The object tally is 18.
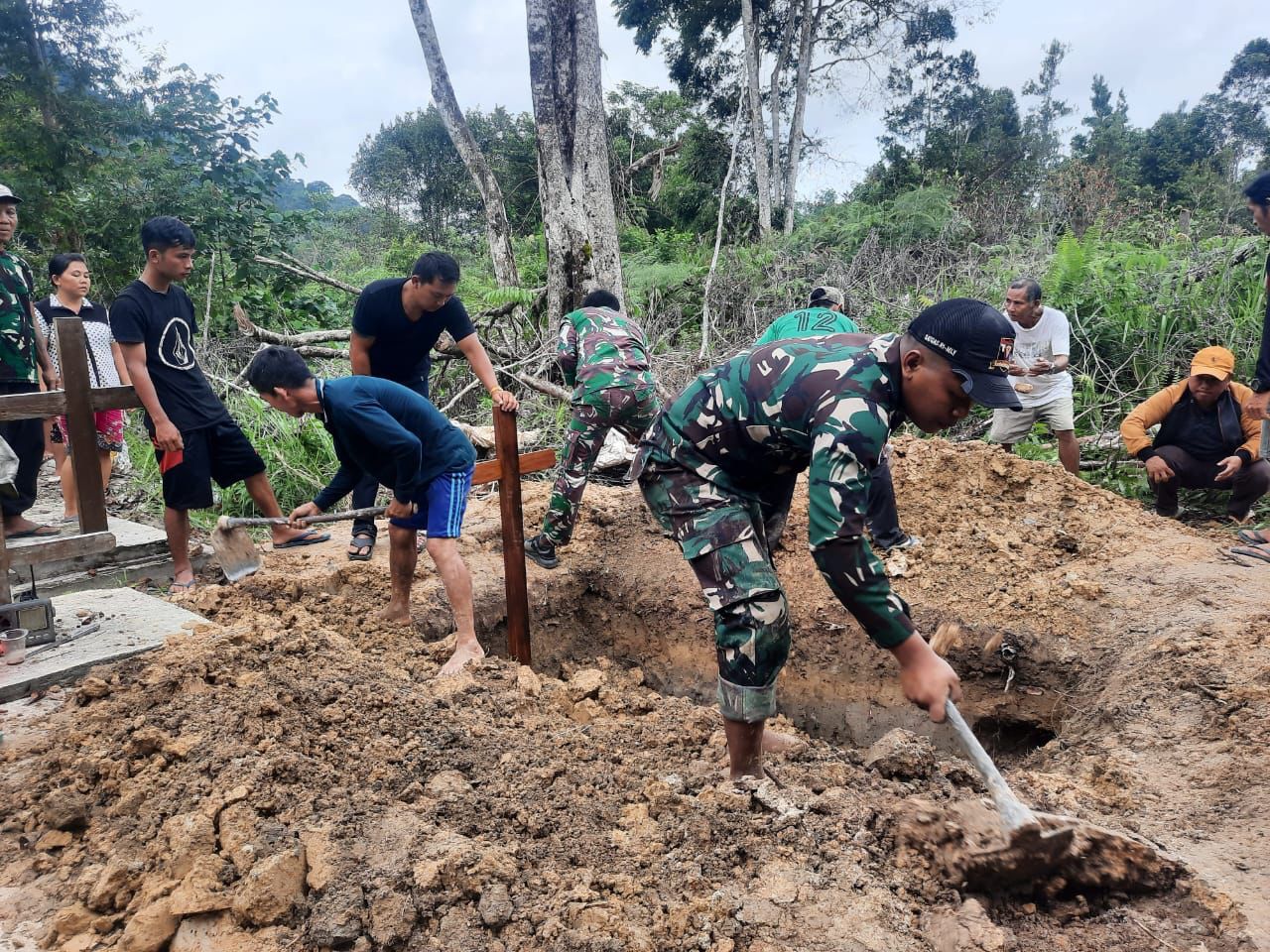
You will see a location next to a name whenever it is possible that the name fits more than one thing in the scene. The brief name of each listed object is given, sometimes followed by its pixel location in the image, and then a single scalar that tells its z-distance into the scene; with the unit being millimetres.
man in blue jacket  3093
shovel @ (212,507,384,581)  4008
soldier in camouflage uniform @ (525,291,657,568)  4465
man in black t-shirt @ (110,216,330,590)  3691
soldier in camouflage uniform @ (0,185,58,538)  3781
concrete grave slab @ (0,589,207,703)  2873
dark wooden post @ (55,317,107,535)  3078
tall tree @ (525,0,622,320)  7238
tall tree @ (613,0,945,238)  16531
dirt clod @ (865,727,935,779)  2582
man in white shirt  5141
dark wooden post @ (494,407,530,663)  3811
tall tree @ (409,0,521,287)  10211
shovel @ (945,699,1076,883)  1855
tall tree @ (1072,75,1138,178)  18453
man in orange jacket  4707
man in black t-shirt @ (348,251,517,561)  3943
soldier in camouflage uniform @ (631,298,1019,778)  1813
